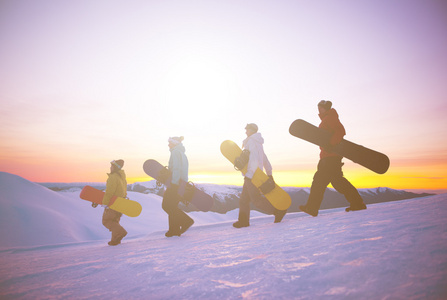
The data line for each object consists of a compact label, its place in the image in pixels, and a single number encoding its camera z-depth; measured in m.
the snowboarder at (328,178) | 4.29
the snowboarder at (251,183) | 4.71
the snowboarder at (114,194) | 5.00
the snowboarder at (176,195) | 4.80
